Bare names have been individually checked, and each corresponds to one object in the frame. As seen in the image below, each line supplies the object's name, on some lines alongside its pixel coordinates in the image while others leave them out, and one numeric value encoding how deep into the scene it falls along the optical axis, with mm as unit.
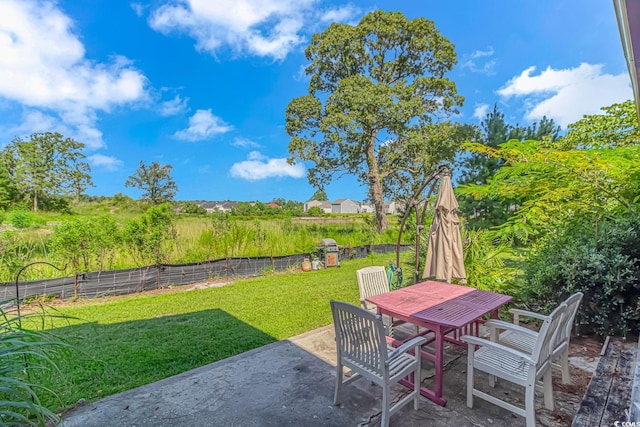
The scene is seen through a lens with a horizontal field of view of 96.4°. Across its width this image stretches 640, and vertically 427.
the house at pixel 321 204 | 60119
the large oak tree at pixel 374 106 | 13844
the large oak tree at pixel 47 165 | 19562
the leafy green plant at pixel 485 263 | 5008
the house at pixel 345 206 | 61594
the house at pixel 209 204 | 45344
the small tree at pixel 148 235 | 6633
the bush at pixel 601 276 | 3252
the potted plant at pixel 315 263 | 9391
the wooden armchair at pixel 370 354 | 2064
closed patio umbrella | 3764
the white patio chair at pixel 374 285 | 3490
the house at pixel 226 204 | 45978
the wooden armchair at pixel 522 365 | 1997
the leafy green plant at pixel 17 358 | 1225
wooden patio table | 2500
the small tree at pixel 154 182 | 33219
